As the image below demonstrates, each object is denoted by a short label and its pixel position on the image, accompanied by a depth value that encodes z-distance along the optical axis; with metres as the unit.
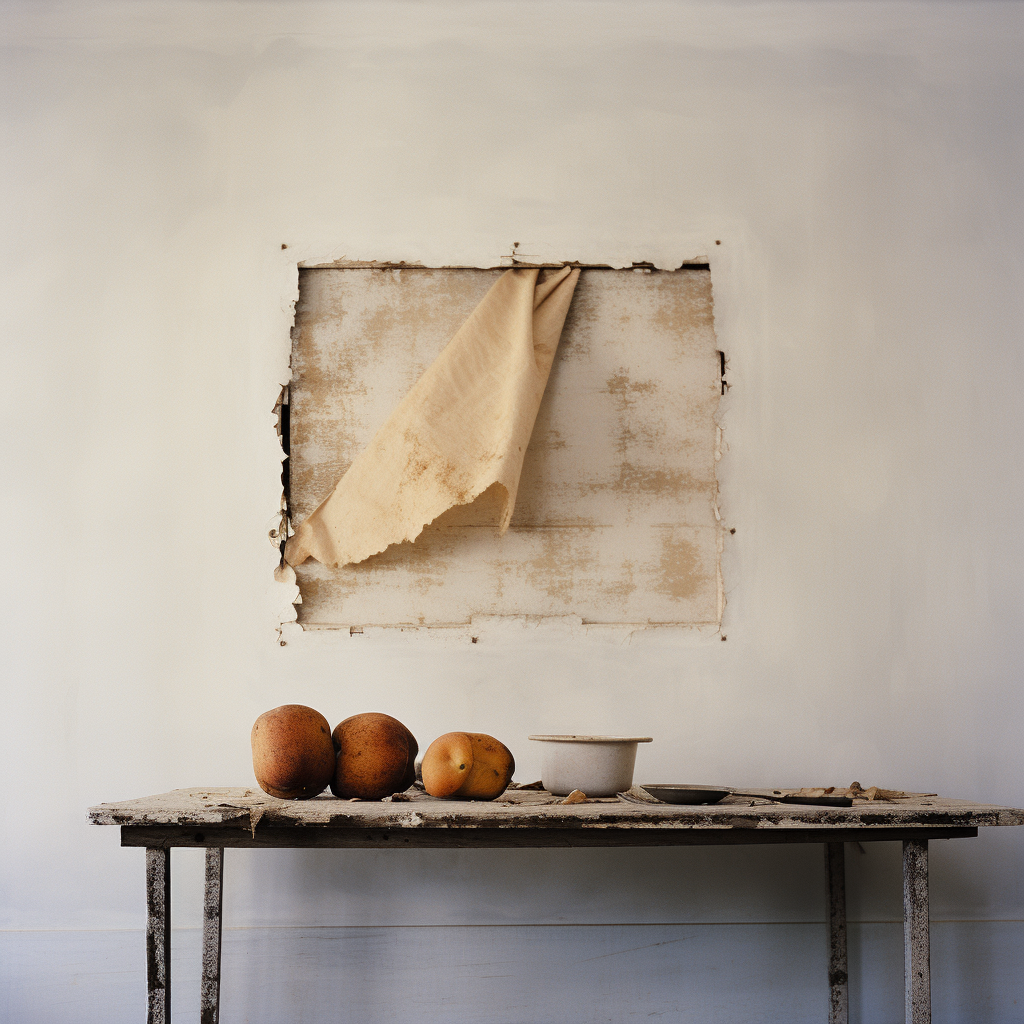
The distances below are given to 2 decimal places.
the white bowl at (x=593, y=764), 1.54
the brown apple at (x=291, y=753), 1.43
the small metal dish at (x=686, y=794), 1.49
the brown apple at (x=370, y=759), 1.49
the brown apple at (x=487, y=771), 1.49
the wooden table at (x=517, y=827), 1.36
